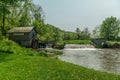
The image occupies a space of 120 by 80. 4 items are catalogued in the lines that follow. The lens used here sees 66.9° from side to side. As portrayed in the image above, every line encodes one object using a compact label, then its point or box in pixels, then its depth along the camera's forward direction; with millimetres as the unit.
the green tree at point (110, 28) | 47801
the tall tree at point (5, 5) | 12233
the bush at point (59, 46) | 31669
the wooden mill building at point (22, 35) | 26063
